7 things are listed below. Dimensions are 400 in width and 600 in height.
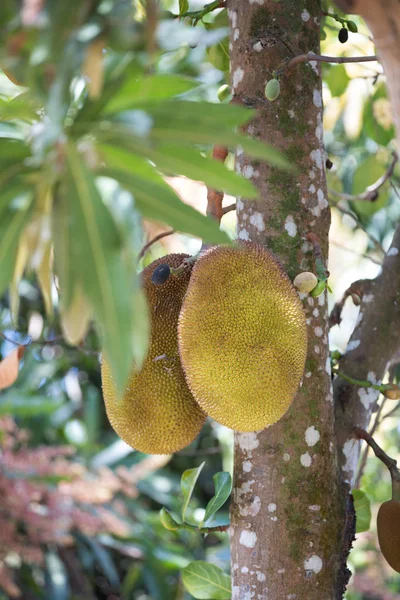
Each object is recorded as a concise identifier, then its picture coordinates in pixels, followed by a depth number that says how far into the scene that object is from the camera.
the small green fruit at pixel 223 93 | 4.28
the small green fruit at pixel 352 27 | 4.29
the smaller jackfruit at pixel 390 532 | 4.06
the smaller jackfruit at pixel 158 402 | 4.00
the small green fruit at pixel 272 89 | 3.97
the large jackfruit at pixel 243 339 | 3.79
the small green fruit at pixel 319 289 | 3.94
